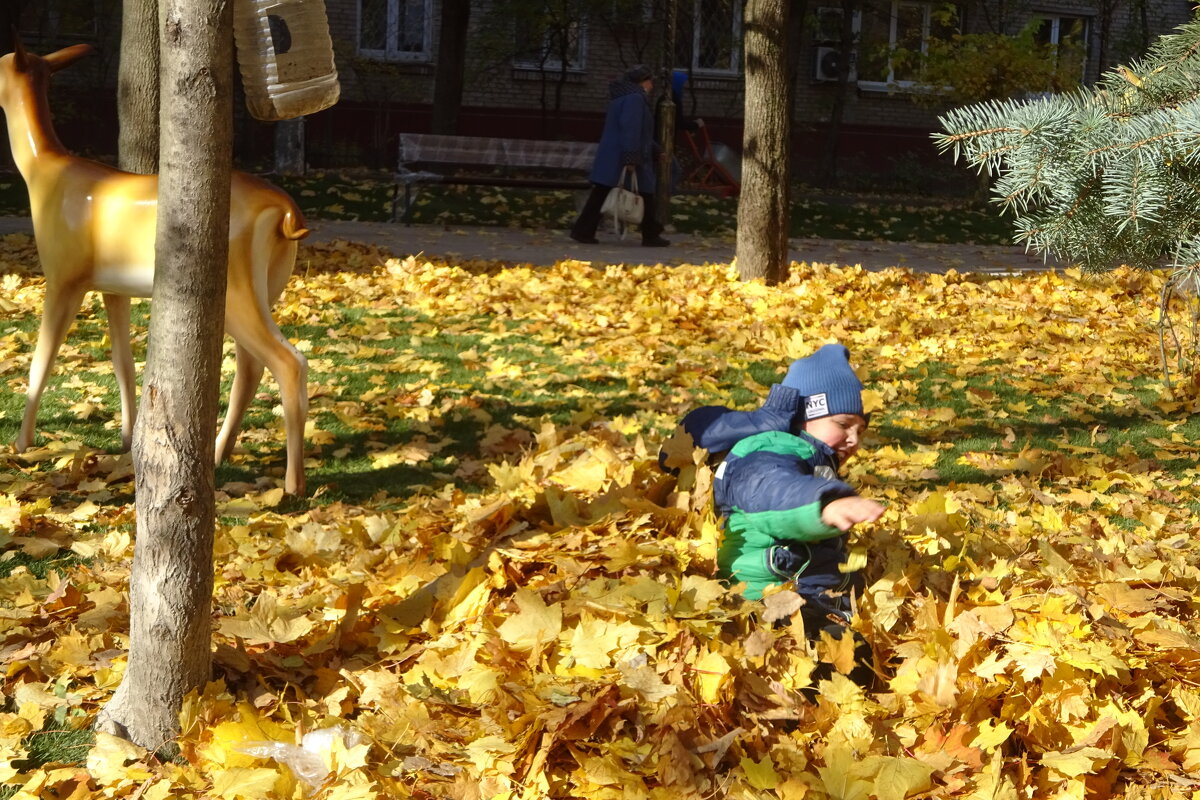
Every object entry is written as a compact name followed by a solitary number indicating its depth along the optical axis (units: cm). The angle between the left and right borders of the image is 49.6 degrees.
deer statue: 513
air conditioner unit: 2756
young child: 345
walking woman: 1397
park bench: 1570
